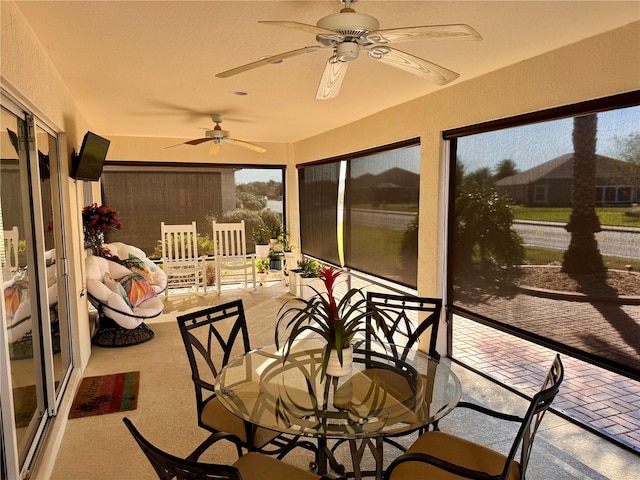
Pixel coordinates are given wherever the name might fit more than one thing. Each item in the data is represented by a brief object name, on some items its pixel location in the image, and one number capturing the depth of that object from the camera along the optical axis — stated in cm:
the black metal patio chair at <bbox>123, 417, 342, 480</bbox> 125
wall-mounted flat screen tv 340
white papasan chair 434
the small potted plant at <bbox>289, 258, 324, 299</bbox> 623
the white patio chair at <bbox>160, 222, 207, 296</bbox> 656
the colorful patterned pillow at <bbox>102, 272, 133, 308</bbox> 459
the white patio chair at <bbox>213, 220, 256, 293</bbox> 685
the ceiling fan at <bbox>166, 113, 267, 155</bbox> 473
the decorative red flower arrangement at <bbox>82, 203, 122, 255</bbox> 455
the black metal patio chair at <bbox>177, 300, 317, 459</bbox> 216
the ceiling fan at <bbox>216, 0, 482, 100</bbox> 163
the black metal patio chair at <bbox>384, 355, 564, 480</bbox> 163
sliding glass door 207
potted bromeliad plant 207
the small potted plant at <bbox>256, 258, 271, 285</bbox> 733
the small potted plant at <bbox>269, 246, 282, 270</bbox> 723
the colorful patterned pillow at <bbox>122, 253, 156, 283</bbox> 531
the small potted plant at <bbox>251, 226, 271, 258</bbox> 728
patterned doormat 324
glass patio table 188
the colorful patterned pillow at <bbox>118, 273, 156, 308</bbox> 480
